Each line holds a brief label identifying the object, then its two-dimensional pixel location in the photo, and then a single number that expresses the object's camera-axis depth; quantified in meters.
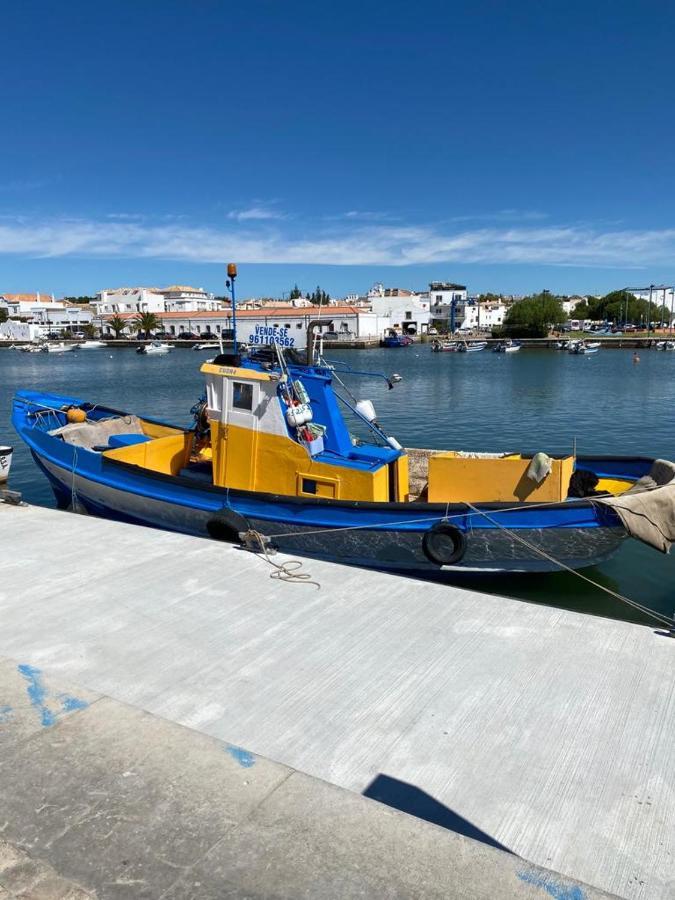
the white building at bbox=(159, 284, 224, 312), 131.62
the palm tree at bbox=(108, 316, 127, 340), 107.38
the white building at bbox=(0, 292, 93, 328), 124.69
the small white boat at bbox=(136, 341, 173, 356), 84.12
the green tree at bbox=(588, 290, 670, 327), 117.14
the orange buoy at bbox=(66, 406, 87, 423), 13.44
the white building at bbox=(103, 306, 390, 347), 83.69
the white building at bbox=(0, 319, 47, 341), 110.94
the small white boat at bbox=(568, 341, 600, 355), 74.59
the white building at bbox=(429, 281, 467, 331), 132.25
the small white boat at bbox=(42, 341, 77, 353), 90.00
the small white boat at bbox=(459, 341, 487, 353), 87.07
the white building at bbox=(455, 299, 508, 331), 132.25
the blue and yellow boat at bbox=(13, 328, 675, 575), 7.92
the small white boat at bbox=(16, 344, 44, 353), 90.59
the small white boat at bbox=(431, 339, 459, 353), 87.61
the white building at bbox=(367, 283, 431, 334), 114.41
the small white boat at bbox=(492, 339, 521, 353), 81.91
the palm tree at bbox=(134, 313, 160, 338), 102.25
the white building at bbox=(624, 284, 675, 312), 118.70
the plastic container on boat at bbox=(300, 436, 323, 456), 8.87
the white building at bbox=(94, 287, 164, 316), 129.25
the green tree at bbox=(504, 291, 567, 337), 98.50
